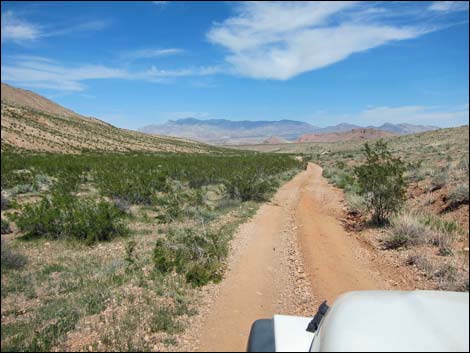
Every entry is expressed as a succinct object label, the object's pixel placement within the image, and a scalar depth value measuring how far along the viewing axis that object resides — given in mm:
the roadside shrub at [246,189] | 16406
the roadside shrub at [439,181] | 13137
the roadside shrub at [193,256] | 6602
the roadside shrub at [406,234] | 8227
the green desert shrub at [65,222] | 8938
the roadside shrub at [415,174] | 16306
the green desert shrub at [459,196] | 10406
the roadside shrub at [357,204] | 12523
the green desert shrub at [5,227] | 8703
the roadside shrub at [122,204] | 12665
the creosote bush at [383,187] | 10672
